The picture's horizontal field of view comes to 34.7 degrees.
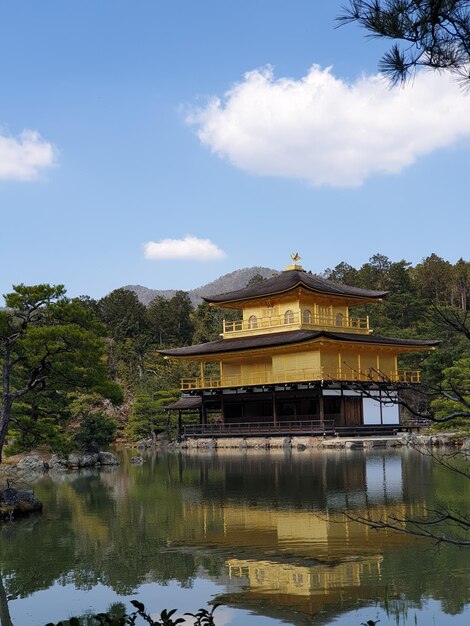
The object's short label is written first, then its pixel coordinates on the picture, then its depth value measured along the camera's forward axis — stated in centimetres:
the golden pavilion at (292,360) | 3775
